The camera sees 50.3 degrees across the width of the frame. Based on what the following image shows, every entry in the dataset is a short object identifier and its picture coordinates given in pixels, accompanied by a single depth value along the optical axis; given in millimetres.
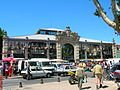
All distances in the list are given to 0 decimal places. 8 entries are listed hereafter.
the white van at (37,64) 16892
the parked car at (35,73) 15088
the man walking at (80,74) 8051
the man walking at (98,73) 8337
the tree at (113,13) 5498
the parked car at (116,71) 9910
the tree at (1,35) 29159
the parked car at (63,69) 17660
